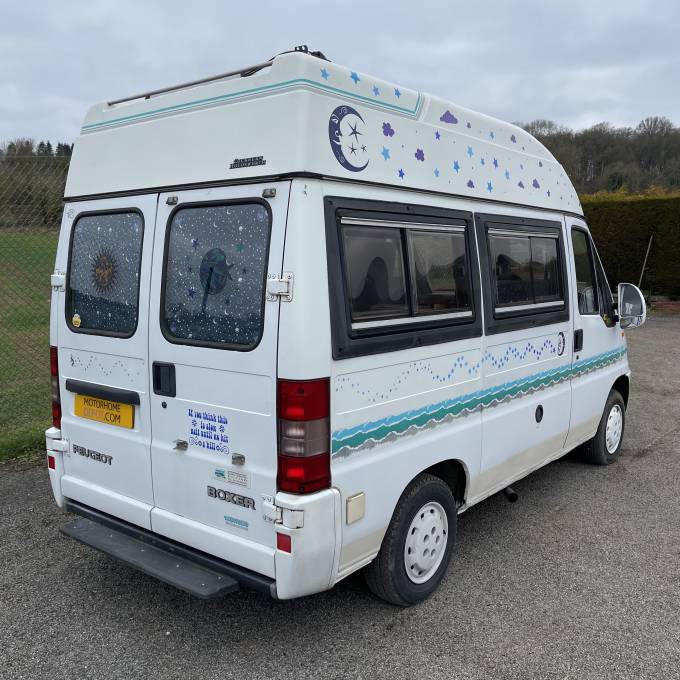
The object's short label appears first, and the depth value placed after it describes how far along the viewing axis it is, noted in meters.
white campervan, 2.67
